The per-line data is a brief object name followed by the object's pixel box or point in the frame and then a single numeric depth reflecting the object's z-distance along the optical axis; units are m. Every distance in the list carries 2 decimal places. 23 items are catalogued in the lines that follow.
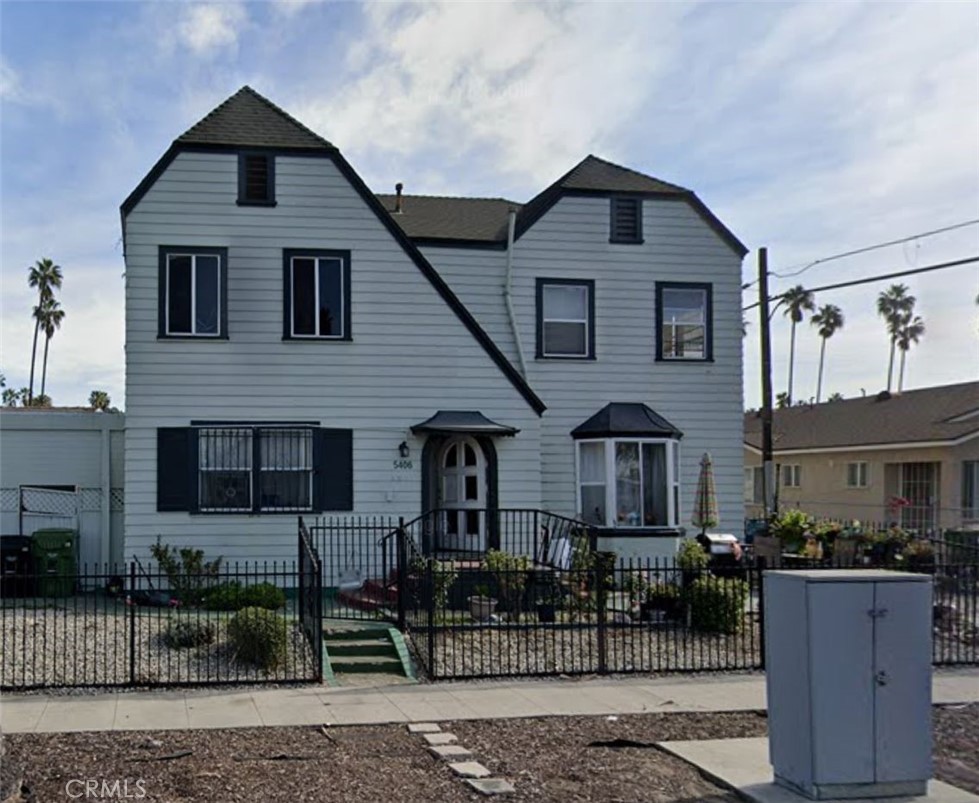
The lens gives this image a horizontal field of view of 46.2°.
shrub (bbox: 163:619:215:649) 12.70
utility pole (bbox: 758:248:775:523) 24.27
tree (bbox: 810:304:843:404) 87.25
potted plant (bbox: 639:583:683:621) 14.57
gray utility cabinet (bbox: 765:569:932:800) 7.66
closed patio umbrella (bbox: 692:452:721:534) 20.66
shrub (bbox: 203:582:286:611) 14.82
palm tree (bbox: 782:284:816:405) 83.31
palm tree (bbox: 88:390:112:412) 63.72
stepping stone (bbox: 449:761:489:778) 8.20
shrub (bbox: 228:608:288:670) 11.98
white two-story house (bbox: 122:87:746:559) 18.75
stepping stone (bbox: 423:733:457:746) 9.24
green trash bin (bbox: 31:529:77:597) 18.27
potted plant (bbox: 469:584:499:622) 14.72
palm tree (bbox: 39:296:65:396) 70.69
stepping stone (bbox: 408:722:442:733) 9.66
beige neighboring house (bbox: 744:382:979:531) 31.20
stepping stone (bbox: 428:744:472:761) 8.77
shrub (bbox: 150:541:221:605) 17.91
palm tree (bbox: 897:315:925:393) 83.25
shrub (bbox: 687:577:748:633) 14.30
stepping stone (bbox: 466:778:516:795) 7.73
